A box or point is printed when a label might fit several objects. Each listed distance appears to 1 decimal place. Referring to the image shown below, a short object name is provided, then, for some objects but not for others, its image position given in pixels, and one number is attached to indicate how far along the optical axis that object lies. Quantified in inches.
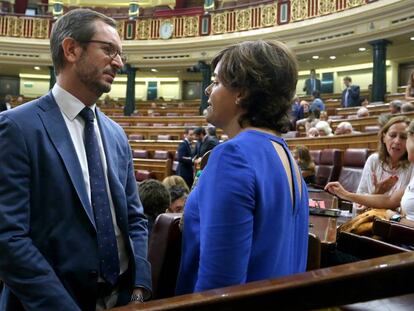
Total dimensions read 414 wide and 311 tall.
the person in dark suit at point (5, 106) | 352.5
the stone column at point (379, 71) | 378.6
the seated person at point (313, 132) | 236.4
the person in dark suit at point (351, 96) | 360.2
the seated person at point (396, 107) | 209.6
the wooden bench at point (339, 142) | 197.8
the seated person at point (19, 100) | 519.5
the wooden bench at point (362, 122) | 255.4
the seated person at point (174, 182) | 106.1
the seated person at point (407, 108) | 192.1
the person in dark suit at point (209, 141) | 194.4
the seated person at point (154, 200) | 76.6
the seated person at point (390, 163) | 99.7
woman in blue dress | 31.0
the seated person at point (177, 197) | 92.6
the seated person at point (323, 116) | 277.9
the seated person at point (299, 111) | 318.4
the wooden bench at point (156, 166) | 269.0
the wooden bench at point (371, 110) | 293.4
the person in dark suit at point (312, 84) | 441.7
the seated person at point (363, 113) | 273.9
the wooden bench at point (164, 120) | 417.7
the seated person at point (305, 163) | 157.8
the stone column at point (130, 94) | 533.6
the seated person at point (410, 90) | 253.1
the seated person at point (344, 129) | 223.0
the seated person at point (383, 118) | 144.3
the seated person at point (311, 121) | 270.1
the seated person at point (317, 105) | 307.4
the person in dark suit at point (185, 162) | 212.1
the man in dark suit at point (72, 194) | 34.8
